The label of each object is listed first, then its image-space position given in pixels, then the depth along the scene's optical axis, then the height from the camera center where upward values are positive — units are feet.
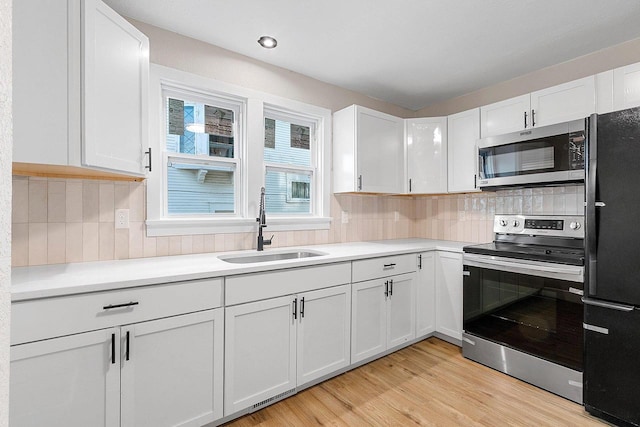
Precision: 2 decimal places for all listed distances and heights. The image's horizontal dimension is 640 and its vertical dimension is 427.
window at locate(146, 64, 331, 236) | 7.29 +1.48
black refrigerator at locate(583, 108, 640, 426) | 5.53 -1.04
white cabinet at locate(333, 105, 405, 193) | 9.43 +1.95
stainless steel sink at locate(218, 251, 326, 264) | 7.41 -1.15
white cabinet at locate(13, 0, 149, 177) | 4.26 +1.94
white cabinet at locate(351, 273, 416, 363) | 7.71 -2.72
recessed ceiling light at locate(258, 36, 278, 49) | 7.42 +4.16
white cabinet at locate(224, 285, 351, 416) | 5.79 -2.74
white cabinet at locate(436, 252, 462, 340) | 8.91 -2.40
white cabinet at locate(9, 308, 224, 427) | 4.09 -2.45
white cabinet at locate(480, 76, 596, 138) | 7.36 +2.74
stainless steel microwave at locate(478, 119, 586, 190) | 7.06 +1.42
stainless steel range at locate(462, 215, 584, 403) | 6.48 -2.11
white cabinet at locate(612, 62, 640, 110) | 6.59 +2.74
